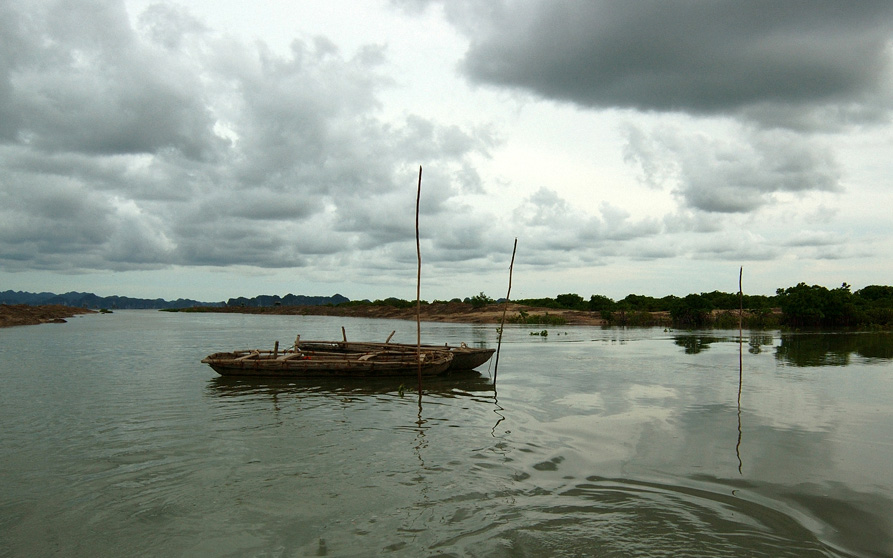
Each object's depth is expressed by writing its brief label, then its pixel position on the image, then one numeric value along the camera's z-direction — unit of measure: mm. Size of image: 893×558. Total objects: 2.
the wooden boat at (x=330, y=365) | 21359
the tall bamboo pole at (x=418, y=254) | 17141
